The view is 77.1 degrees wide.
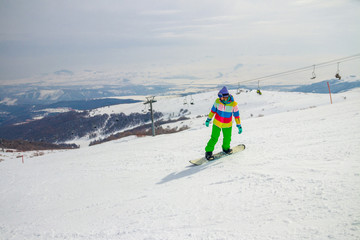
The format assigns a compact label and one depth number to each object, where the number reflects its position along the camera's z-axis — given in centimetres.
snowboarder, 815
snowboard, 803
